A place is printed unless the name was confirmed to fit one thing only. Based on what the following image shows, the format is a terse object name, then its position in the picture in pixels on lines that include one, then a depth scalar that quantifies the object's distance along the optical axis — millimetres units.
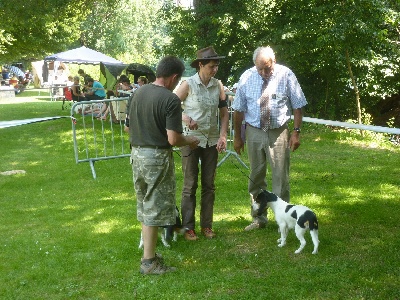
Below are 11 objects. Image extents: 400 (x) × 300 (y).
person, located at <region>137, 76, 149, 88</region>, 16152
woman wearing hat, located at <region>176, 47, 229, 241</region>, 5730
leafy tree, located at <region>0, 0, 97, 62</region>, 17828
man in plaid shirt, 5691
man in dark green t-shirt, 4773
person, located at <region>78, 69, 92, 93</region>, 21278
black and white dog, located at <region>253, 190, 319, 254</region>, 5281
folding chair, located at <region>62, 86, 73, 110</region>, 25375
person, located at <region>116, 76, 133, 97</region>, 17125
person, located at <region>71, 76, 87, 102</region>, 20731
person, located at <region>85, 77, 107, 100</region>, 20139
